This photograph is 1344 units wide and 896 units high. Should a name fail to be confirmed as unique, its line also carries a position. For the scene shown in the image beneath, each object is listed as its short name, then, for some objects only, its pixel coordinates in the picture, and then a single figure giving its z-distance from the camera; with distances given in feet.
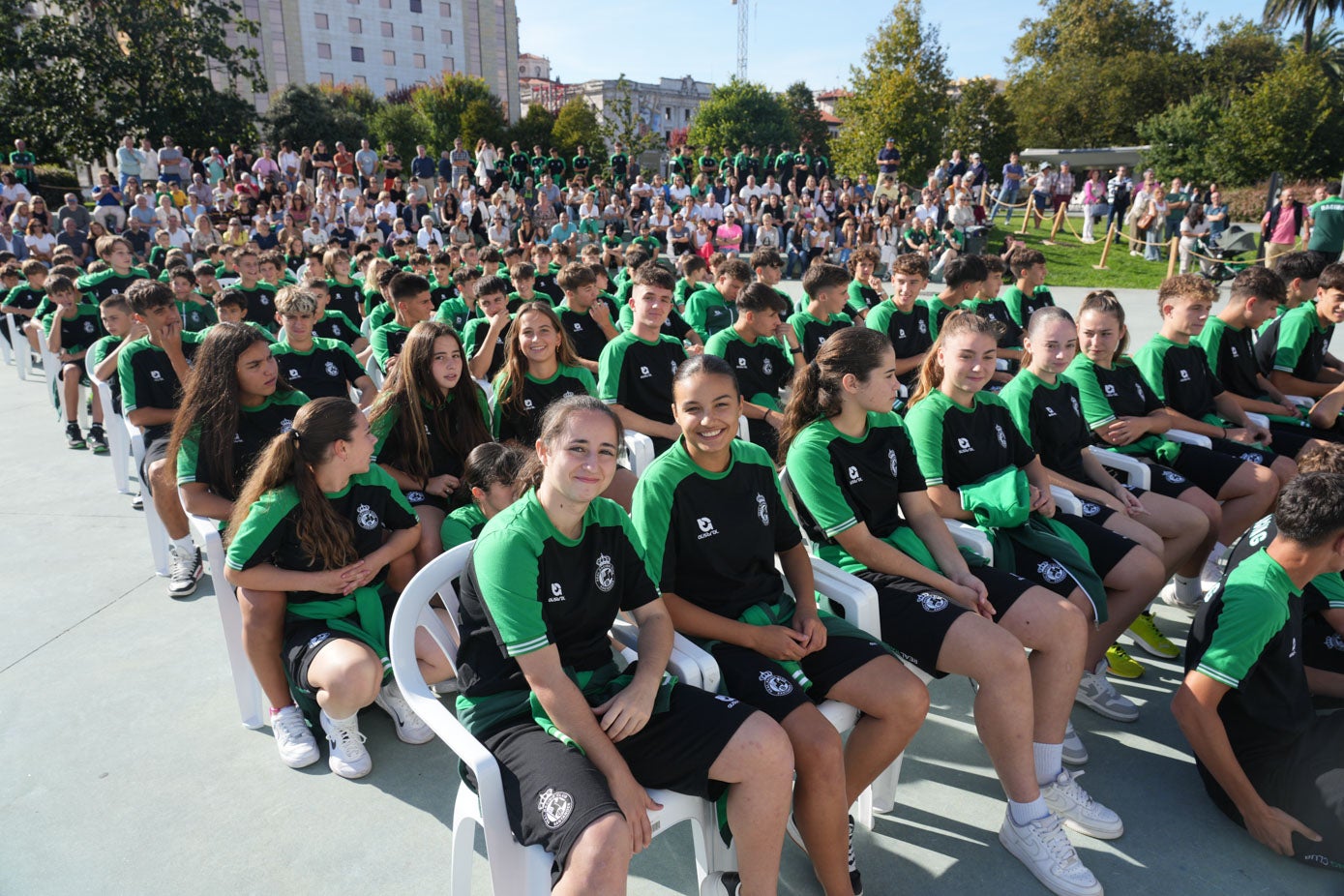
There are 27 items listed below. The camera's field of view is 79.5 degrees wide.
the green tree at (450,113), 139.85
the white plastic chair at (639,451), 13.91
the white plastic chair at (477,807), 6.00
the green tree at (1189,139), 68.69
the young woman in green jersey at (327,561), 8.53
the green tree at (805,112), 187.32
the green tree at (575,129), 144.56
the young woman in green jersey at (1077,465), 10.86
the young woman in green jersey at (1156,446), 12.30
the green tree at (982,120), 95.76
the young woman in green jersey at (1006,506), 9.56
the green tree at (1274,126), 60.64
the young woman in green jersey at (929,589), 7.51
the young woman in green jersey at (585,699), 5.91
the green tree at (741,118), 160.76
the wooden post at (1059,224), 61.49
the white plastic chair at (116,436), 16.57
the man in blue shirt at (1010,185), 70.33
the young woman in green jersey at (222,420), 10.53
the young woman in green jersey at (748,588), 7.22
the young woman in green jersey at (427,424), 11.36
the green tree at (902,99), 72.74
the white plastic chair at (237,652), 9.52
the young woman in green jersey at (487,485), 9.89
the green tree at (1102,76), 108.06
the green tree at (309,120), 114.73
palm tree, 122.52
